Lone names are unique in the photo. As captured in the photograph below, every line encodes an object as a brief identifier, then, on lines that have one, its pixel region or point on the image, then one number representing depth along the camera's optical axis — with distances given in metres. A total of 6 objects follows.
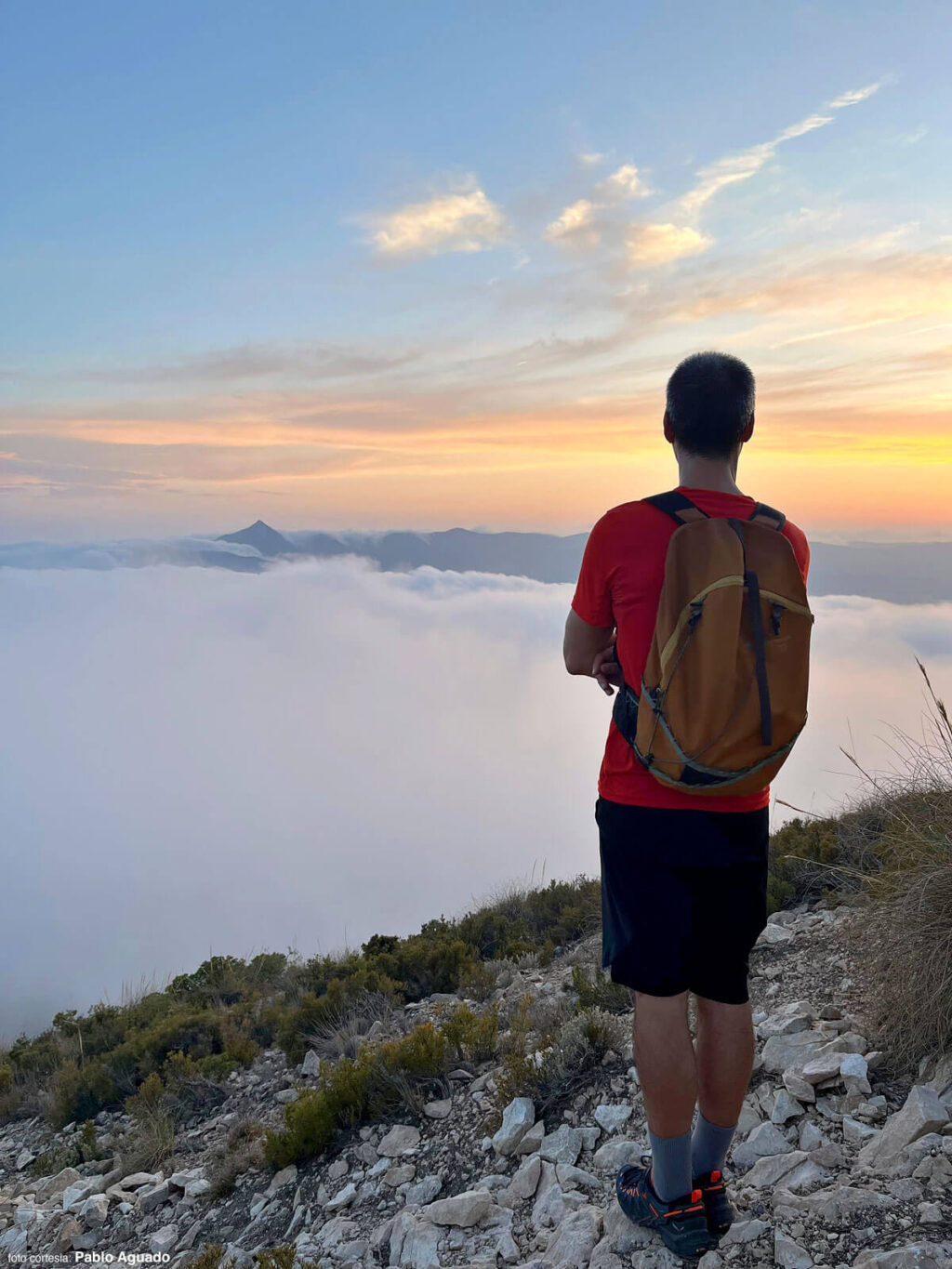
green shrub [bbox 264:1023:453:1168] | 4.38
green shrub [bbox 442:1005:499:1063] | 4.66
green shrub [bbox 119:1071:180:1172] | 5.36
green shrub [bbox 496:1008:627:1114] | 3.99
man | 2.30
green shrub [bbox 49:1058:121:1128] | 6.67
